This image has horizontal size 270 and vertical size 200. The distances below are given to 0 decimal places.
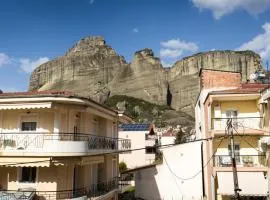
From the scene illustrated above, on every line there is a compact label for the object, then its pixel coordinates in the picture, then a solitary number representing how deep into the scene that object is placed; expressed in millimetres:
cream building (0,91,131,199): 11601
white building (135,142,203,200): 21217
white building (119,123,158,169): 34301
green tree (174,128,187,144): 47697
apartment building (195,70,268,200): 15731
